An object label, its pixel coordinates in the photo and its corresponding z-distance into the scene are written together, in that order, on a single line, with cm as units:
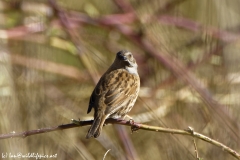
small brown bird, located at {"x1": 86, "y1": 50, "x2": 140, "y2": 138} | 654
